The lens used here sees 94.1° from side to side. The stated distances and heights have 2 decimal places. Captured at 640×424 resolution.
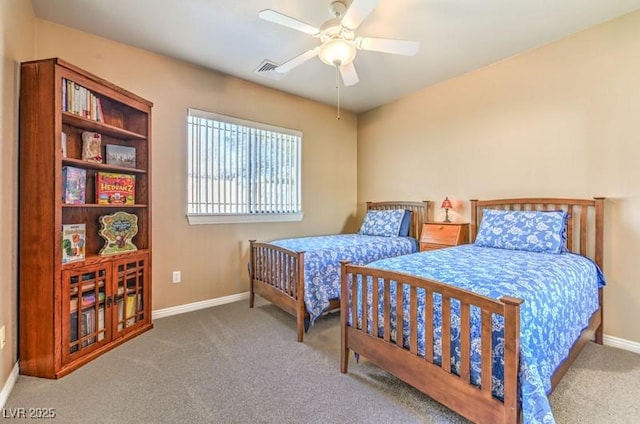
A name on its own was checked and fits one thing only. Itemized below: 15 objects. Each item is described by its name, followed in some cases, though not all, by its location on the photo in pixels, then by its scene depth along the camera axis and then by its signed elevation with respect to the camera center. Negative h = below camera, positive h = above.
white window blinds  3.32 +0.49
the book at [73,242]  2.13 -0.23
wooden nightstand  3.32 -0.27
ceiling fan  1.90 +1.21
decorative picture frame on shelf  2.60 +0.49
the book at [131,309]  2.58 -0.87
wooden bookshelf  1.97 -0.14
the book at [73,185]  2.20 +0.19
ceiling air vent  3.07 +1.52
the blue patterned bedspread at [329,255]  2.62 -0.45
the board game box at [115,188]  2.49 +0.19
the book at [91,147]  2.40 +0.52
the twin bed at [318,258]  2.60 -0.47
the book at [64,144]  2.14 +0.50
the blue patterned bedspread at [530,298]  1.23 -0.48
